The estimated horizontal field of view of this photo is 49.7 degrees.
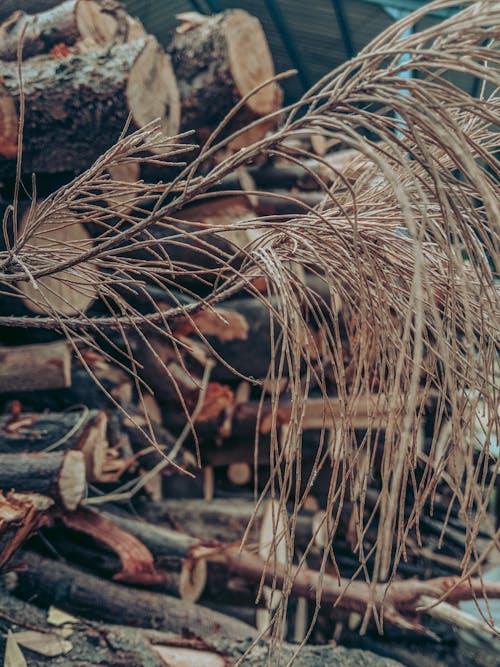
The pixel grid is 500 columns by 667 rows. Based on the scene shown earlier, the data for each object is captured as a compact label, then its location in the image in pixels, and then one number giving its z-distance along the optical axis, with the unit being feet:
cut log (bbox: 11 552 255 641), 5.41
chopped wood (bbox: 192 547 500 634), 5.61
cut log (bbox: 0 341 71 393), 6.57
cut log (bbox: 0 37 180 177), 5.85
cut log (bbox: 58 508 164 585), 5.66
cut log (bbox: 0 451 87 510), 5.17
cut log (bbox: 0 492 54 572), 4.45
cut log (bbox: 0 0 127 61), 6.86
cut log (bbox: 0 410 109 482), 5.93
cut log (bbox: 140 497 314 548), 7.16
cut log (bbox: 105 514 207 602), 6.07
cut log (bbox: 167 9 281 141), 7.17
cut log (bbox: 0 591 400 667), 4.72
